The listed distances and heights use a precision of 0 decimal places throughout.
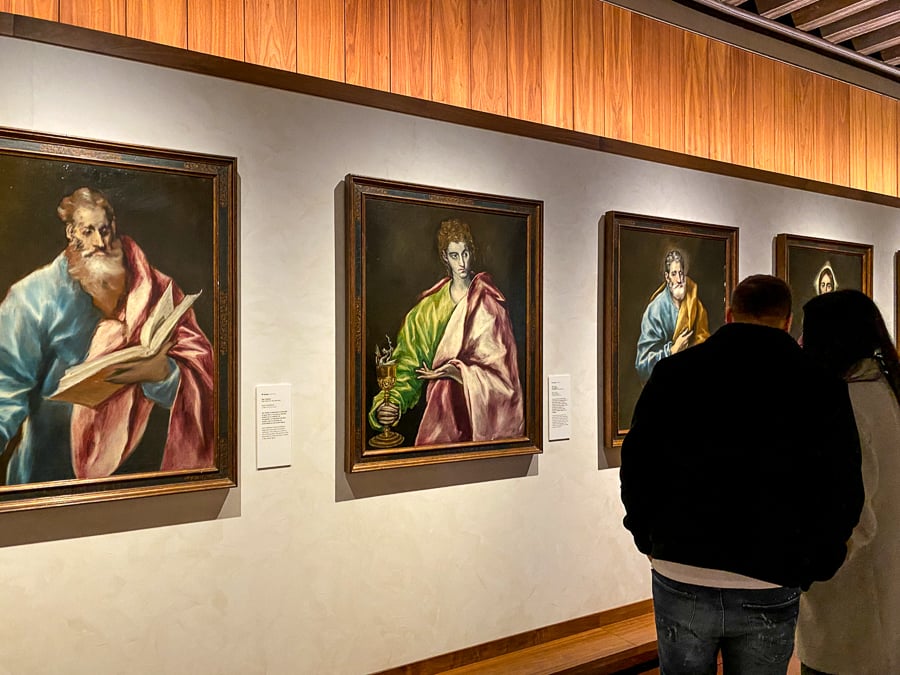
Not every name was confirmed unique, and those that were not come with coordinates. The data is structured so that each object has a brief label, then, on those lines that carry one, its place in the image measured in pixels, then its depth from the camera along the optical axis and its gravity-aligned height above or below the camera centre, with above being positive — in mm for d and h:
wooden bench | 3389 -1425
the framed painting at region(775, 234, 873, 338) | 4852 +493
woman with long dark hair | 2393 -532
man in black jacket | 2039 -386
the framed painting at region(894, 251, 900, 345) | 5673 +341
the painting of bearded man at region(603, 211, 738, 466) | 3943 +252
